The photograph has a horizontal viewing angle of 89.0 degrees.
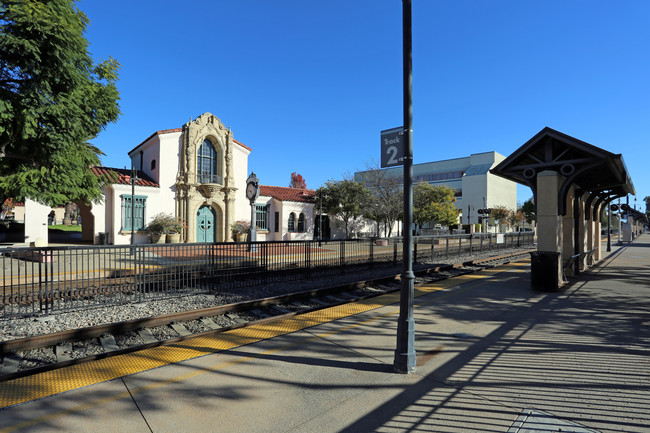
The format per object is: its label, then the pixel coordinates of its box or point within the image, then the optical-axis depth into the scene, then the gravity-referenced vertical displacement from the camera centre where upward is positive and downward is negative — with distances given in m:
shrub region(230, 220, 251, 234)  27.88 -0.22
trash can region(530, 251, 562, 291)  9.89 -1.48
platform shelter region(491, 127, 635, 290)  10.08 +1.51
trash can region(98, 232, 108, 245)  23.20 -0.90
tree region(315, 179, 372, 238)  33.28 +2.73
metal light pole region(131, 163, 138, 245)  21.45 +2.86
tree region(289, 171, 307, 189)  88.56 +11.55
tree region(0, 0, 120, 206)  7.67 +3.46
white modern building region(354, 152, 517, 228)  66.12 +8.65
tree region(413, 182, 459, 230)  38.34 +2.16
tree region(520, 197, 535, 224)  72.16 +2.56
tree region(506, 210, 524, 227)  66.34 +0.91
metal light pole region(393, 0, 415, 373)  4.50 -0.24
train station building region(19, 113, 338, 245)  23.61 +2.51
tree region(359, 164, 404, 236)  33.12 +2.77
